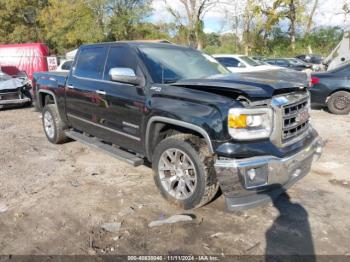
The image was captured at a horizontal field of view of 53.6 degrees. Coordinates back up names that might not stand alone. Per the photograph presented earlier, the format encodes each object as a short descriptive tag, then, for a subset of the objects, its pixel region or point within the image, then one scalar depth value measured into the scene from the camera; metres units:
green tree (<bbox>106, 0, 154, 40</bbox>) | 30.06
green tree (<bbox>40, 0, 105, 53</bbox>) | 30.30
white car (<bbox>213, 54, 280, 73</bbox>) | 12.81
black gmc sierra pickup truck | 3.27
